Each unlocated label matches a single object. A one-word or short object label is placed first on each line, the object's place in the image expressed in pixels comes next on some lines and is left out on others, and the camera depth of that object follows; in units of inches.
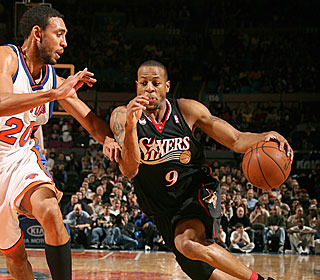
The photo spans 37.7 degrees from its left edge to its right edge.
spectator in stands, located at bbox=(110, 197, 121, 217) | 402.6
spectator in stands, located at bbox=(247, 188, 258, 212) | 420.1
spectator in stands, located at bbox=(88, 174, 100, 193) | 454.0
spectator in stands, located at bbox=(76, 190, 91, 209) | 411.2
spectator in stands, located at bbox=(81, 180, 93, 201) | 428.6
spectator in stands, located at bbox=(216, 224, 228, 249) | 383.2
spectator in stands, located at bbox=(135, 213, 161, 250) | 391.5
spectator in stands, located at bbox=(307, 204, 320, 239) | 396.8
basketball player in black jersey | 151.2
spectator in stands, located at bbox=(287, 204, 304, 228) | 396.5
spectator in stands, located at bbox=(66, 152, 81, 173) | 519.5
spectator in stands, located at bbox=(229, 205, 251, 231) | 388.8
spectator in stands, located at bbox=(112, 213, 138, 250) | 392.5
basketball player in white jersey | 126.1
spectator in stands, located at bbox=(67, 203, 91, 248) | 392.8
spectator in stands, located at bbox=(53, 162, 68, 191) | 492.1
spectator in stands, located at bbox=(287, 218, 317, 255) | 389.4
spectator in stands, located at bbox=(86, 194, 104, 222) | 402.9
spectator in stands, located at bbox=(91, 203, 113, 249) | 393.7
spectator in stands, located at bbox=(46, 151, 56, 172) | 507.7
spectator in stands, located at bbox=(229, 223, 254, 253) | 384.2
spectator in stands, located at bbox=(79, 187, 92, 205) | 414.6
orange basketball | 141.4
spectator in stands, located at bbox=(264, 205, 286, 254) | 392.5
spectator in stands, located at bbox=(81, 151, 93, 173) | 524.4
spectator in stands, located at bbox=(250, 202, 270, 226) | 398.3
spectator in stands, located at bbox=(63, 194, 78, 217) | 407.1
